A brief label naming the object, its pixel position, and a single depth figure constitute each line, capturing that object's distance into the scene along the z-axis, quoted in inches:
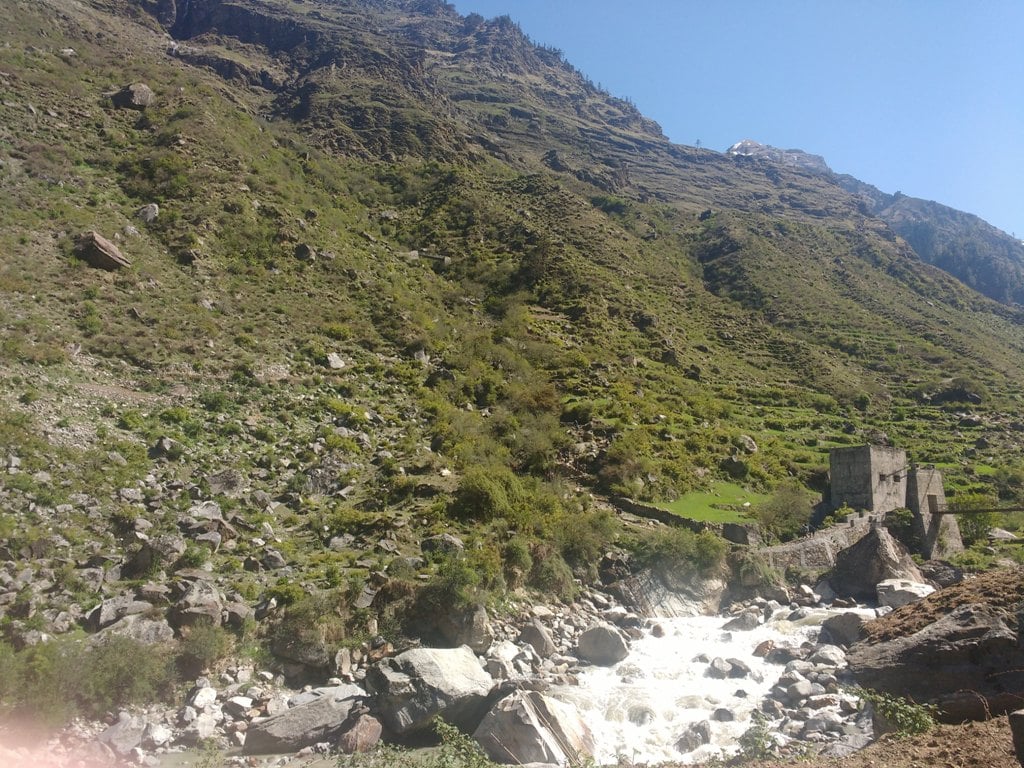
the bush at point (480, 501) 880.3
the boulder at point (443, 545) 755.4
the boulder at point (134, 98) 1732.3
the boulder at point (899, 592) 799.1
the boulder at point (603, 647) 663.1
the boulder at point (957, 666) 382.3
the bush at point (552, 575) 799.4
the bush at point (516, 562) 781.3
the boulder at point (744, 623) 768.3
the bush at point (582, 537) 864.9
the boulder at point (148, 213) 1307.8
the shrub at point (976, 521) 1162.6
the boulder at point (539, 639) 658.8
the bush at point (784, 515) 1112.8
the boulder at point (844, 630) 684.2
